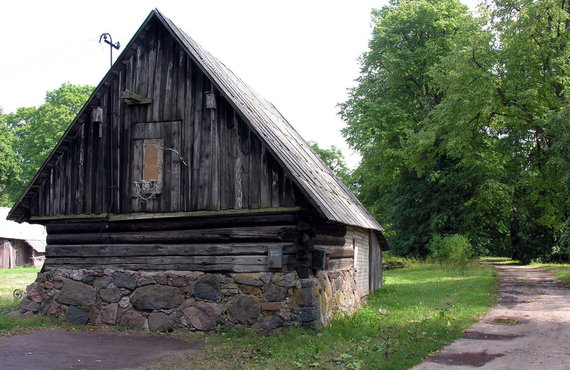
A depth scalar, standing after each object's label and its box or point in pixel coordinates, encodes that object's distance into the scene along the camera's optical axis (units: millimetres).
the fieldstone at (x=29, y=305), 13853
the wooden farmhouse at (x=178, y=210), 11938
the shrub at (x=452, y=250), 31781
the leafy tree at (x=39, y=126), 51125
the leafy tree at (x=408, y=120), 36969
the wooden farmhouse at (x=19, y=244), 44812
